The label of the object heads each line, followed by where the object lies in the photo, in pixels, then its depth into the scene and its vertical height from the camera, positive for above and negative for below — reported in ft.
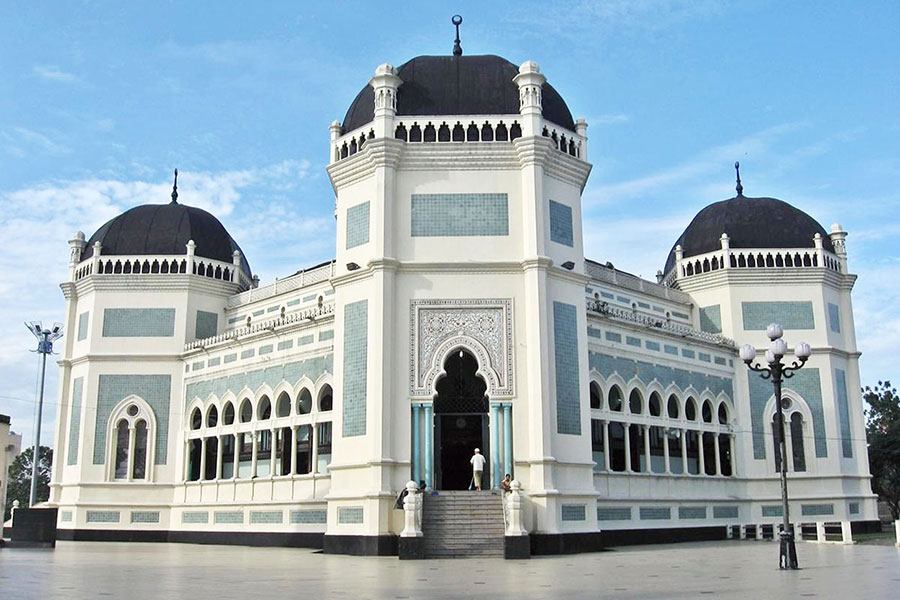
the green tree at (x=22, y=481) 231.50 +3.74
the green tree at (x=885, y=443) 161.07 +7.86
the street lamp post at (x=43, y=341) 116.98 +20.18
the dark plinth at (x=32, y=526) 87.25 -2.99
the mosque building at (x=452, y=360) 82.64 +14.52
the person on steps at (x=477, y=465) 81.20 +2.30
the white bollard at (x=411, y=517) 73.82 -2.07
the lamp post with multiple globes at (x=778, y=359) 61.26 +9.03
